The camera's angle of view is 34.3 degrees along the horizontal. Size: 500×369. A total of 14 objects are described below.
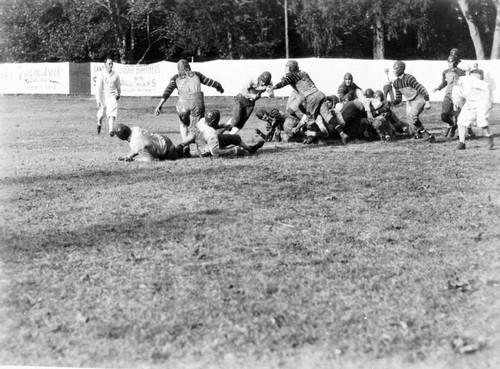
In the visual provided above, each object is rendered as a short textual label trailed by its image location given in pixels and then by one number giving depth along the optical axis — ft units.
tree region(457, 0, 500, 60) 135.03
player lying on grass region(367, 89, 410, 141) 59.16
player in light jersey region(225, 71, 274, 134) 55.72
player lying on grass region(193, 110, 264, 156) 47.16
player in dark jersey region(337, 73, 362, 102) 60.44
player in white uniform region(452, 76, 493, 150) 51.01
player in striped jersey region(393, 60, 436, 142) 58.80
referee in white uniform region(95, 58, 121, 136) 66.03
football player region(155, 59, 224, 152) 52.24
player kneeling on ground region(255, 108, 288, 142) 59.16
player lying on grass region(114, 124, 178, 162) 45.57
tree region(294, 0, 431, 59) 144.46
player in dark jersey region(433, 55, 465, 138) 59.82
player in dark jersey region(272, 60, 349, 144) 56.24
